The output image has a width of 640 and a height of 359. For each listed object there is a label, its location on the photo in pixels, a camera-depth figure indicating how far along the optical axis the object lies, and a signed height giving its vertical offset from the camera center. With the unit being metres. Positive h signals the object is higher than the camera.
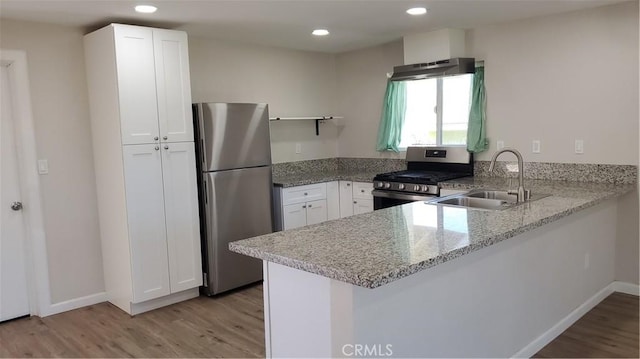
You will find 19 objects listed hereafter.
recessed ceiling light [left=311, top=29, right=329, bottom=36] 4.19 +0.90
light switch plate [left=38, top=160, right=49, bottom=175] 3.62 -0.16
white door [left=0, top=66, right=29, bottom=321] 3.55 -0.61
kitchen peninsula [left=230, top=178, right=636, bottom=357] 1.81 -0.66
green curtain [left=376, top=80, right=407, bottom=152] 4.93 +0.19
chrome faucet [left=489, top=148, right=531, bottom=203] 3.06 -0.41
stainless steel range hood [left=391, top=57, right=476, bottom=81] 4.18 +0.55
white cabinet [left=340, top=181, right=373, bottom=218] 4.66 -0.62
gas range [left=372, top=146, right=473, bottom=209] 4.16 -0.38
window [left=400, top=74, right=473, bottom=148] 4.55 +0.19
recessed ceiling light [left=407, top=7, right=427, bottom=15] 3.50 +0.88
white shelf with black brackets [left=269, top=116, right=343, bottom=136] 4.89 +0.18
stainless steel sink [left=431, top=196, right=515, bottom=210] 3.24 -0.48
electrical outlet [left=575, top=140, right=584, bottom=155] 3.81 -0.16
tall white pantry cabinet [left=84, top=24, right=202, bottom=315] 3.49 -0.16
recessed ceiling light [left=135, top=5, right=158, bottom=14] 3.18 +0.87
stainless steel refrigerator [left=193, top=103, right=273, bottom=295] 3.88 -0.37
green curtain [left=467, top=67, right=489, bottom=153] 4.30 +0.14
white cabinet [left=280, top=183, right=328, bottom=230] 4.49 -0.65
